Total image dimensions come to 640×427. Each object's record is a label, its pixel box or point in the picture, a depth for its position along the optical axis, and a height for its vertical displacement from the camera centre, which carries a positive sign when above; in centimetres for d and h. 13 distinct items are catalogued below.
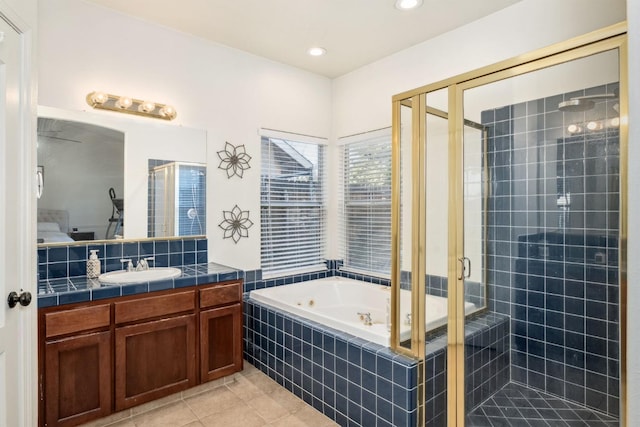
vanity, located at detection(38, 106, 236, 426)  215 -44
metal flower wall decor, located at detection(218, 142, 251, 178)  328 +51
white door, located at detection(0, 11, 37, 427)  141 -13
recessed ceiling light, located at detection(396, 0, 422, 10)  252 +150
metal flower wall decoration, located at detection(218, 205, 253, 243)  329 -9
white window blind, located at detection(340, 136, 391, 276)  352 +8
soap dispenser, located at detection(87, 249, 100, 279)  255 -37
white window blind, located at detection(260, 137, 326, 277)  361 +7
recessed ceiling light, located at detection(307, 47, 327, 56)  328 +152
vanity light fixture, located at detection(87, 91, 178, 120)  260 +84
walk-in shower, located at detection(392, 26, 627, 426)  173 -14
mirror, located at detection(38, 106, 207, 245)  244 +32
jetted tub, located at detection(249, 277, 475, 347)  290 -79
